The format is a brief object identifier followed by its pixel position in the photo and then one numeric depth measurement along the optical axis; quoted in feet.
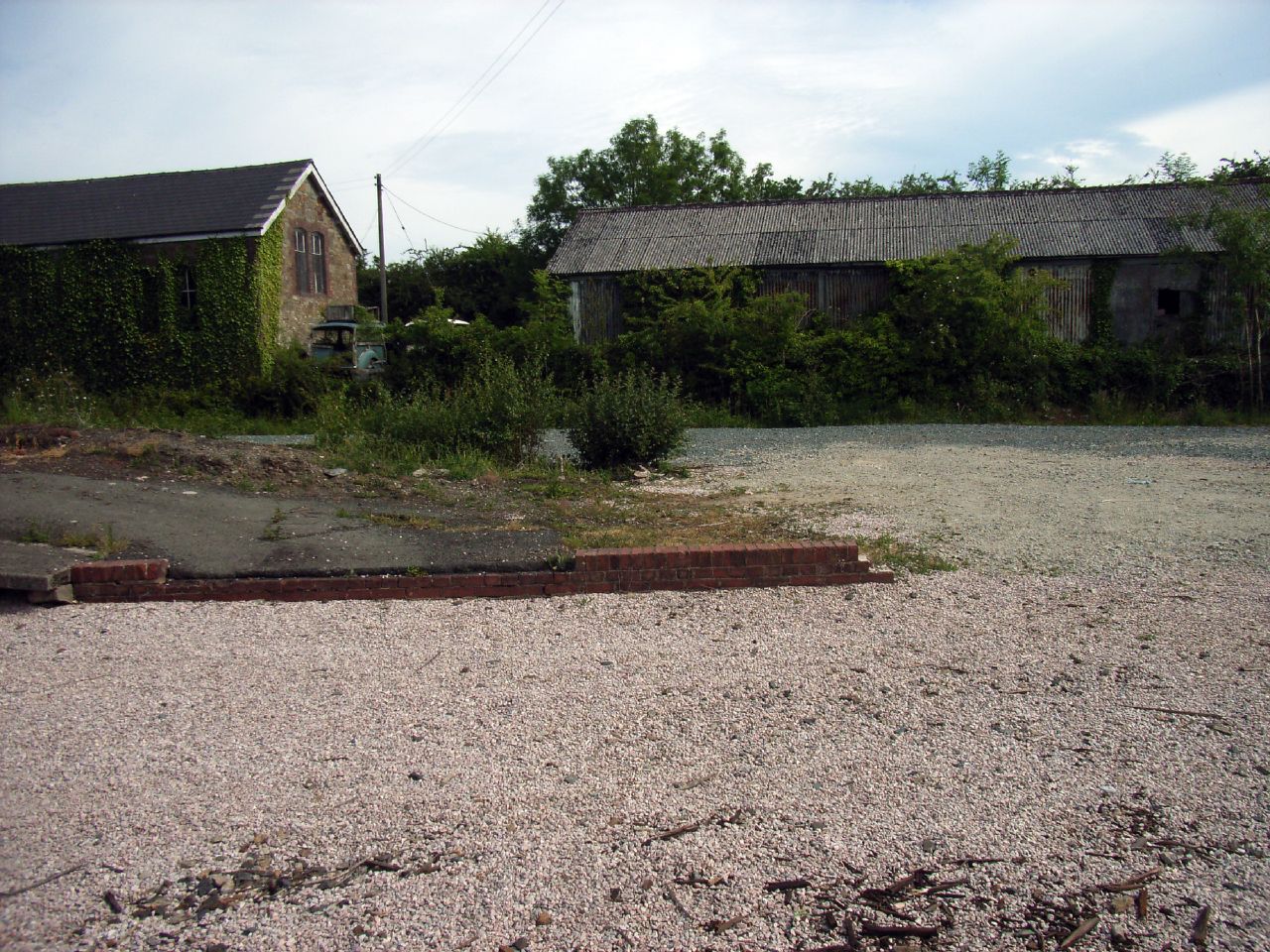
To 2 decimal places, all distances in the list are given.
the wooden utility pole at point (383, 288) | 111.60
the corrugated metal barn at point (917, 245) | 71.51
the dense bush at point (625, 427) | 39.68
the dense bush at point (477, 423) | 39.63
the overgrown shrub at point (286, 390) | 73.56
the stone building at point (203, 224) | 83.05
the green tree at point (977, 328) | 65.21
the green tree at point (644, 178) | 138.62
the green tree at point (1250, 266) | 62.23
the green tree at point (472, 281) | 131.23
